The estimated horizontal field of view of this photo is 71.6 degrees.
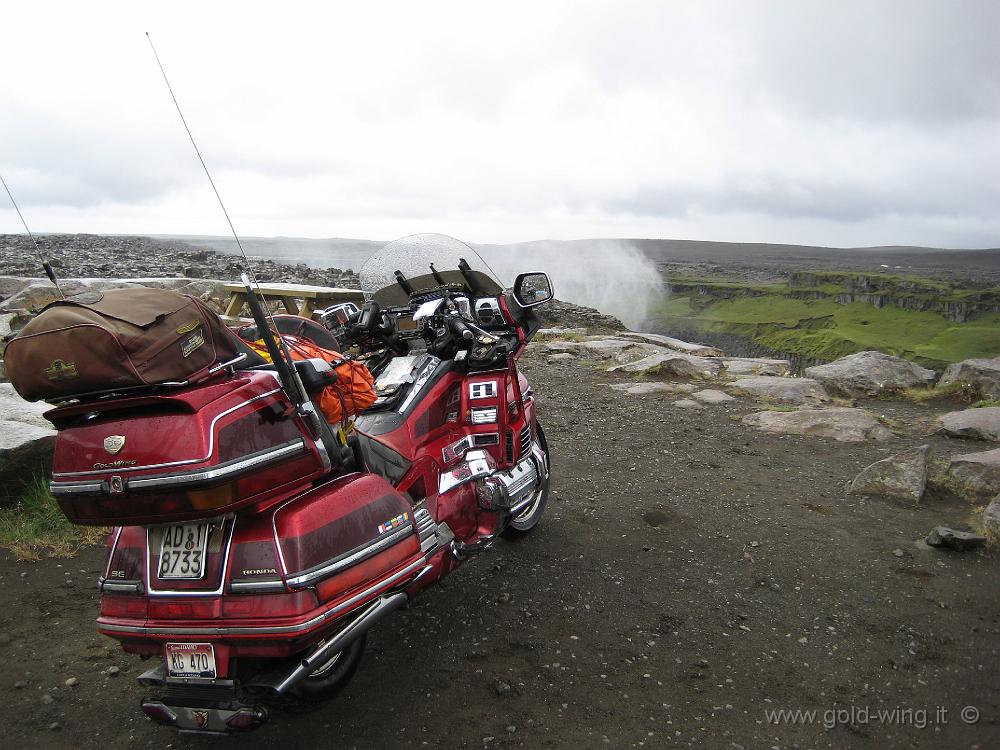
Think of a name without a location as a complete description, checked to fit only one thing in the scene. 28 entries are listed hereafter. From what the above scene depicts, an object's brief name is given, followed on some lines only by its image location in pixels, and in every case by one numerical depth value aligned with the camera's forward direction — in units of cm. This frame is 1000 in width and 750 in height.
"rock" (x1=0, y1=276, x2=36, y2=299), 1255
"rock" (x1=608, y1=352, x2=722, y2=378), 1072
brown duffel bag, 202
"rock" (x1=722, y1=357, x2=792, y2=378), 1139
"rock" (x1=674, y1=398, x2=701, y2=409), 870
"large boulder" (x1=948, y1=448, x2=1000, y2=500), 536
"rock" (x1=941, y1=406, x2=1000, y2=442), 718
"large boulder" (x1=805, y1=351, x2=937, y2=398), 999
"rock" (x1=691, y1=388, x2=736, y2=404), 899
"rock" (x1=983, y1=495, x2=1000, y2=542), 441
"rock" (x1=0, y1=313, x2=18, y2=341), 808
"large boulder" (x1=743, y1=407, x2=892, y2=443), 727
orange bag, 271
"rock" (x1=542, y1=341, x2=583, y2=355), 1309
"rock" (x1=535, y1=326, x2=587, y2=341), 1571
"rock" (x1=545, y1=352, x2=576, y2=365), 1217
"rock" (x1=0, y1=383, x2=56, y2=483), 471
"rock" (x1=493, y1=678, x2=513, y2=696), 318
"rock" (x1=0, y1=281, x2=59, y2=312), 1040
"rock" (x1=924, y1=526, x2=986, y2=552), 436
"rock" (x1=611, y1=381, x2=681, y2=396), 950
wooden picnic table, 873
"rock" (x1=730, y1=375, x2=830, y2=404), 921
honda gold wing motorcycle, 214
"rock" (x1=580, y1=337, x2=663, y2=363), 1257
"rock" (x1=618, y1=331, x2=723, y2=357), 1511
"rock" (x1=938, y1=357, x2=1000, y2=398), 959
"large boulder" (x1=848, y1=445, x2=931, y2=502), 541
